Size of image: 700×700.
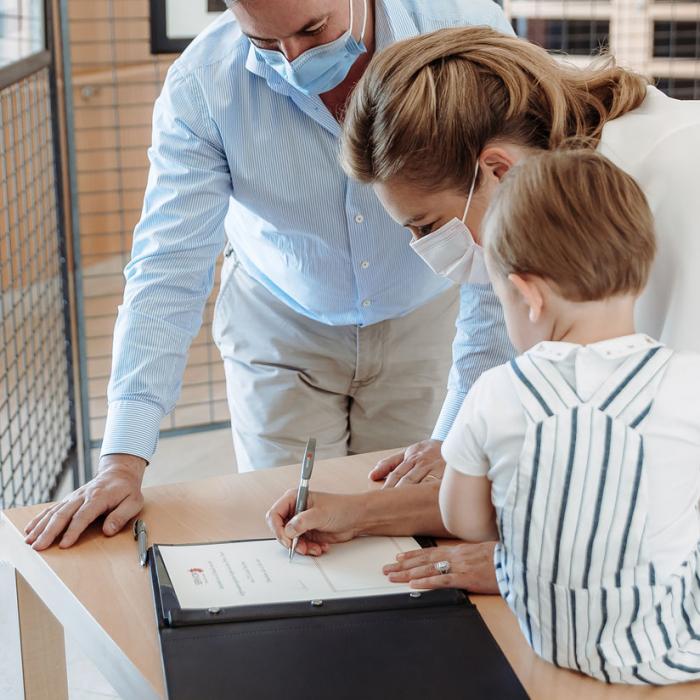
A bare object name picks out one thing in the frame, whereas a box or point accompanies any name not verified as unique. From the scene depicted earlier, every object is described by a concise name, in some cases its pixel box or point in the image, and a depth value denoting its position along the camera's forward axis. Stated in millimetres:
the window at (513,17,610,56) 5870
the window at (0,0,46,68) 3728
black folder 1822
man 2304
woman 1978
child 1748
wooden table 1874
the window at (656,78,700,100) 5985
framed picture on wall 4052
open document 1996
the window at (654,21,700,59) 6052
